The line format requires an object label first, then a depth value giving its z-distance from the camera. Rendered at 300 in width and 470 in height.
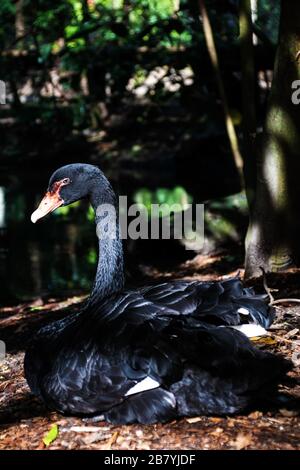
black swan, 3.08
